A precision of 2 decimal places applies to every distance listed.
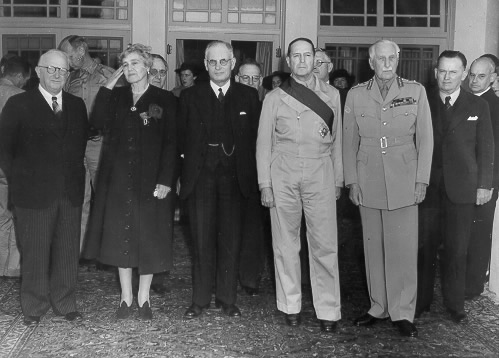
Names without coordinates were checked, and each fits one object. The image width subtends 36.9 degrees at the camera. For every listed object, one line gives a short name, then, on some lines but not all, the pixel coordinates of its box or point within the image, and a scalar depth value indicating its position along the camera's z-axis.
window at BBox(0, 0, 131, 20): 9.95
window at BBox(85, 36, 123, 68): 10.02
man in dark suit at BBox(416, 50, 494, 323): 5.41
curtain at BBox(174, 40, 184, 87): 10.05
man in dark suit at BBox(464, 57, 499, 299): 6.16
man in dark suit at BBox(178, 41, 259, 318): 5.36
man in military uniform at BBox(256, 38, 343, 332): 5.12
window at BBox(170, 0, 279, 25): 10.07
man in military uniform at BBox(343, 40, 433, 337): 5.10
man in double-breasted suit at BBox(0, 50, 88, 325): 5.23
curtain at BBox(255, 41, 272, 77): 10.15
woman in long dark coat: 5.25
